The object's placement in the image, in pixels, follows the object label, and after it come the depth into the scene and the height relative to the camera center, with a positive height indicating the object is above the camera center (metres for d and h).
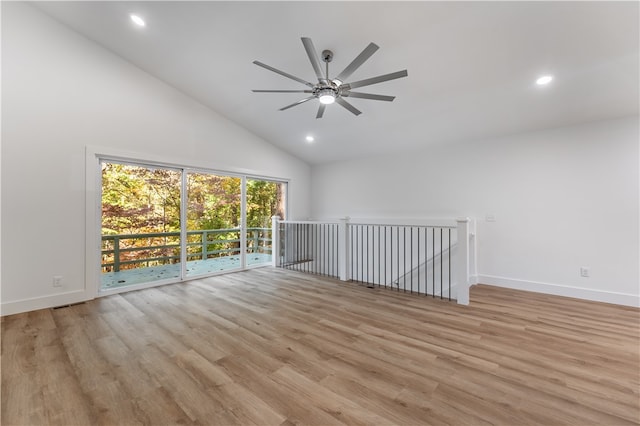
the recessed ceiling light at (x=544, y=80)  3.22 +1.70
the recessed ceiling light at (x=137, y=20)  3.30 +2.49
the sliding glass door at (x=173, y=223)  4.21 -0.16
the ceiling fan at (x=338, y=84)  2.26 +1.34
